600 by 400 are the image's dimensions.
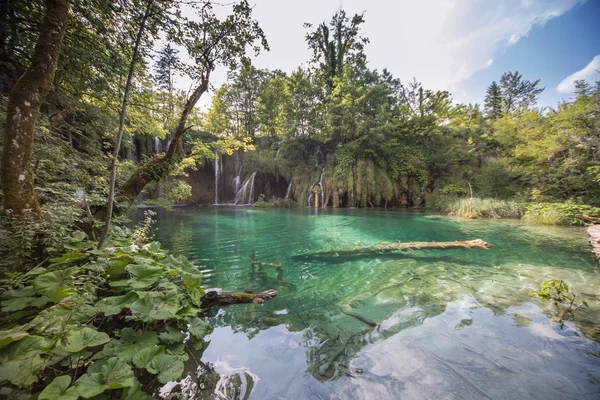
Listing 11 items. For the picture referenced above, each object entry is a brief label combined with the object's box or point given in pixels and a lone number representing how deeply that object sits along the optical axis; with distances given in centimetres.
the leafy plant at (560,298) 264
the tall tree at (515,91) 3244
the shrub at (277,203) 1989
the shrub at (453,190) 1614
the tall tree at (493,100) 3372
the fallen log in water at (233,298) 282
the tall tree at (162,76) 2547
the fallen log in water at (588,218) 802
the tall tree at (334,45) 2188
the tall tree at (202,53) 423
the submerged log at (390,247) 549
